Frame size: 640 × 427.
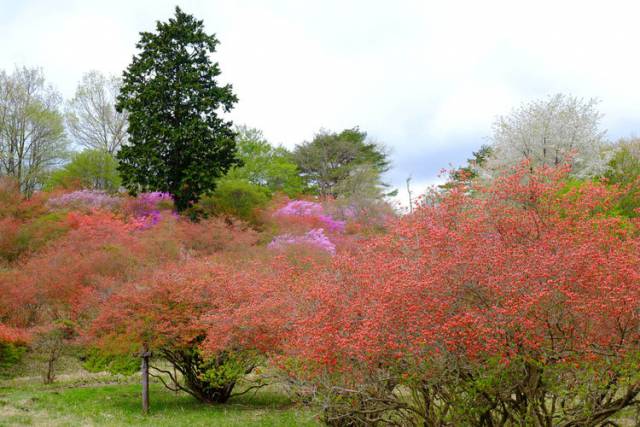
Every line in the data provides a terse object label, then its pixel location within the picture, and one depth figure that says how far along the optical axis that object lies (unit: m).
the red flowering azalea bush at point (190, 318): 13.15
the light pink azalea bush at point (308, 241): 26.15
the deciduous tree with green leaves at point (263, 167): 40.06
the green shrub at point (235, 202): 29.94
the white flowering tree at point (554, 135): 29.30
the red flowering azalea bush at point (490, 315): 7.22
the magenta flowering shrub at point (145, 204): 29.44
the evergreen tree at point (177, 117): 28.88
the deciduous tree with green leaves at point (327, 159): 49.97
